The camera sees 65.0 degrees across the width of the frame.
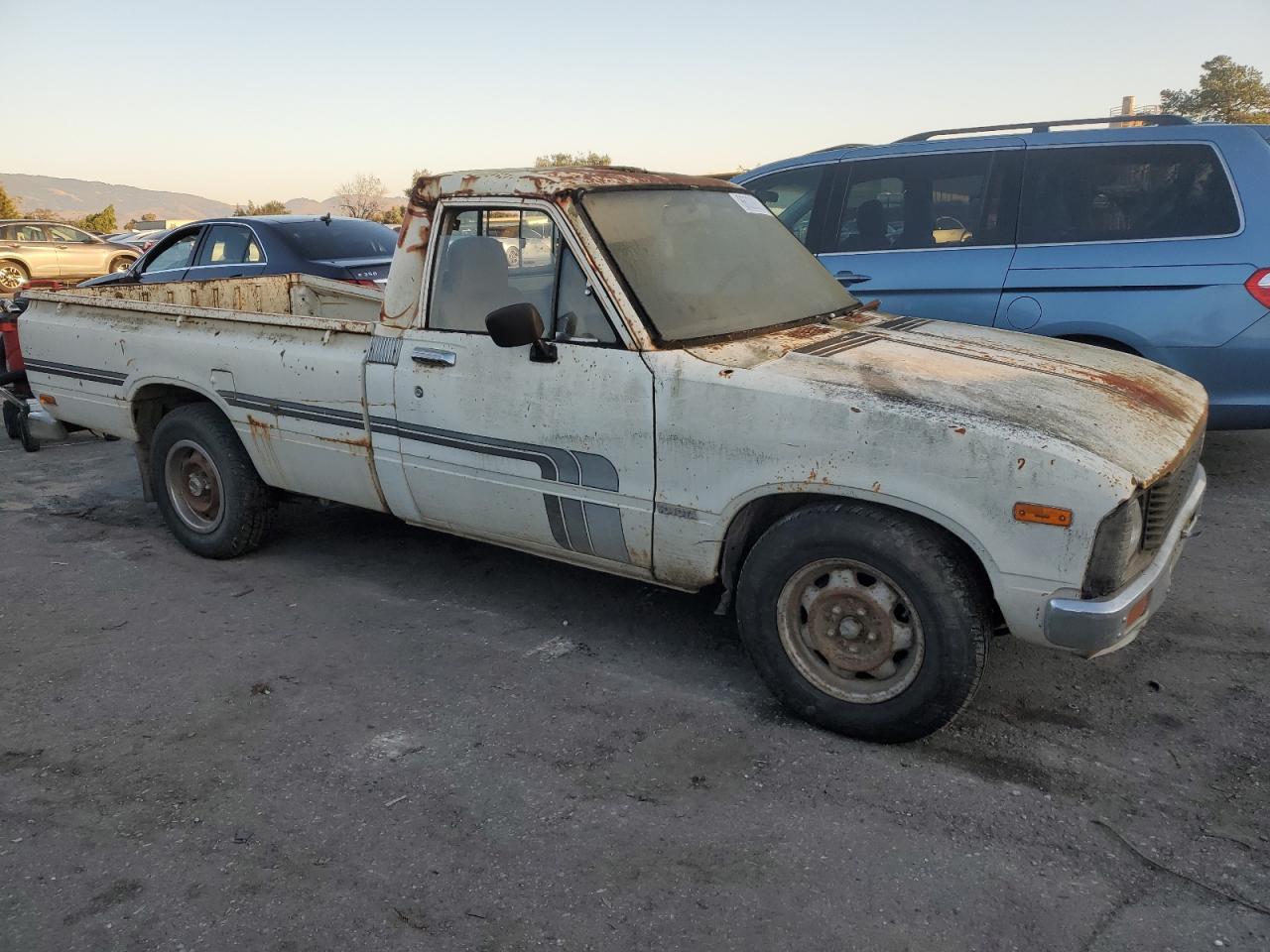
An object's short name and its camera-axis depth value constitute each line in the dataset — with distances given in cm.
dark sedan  901
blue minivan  520
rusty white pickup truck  290
